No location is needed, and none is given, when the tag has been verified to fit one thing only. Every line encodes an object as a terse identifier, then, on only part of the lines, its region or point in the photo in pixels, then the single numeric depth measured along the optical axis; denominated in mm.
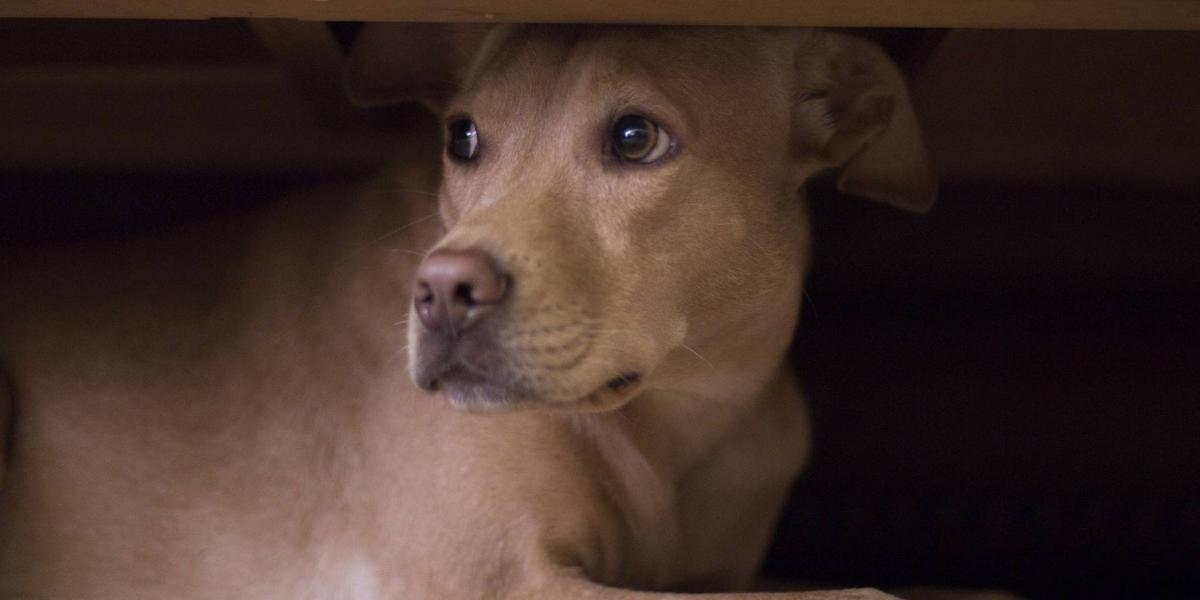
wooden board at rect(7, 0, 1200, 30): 1385
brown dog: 1459
